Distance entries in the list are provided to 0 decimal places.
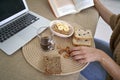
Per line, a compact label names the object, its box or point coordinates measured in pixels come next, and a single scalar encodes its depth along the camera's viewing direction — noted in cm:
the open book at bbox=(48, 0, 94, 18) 103
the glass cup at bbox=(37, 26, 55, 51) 79
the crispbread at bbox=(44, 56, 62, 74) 69
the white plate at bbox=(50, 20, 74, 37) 87
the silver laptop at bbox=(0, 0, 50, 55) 79
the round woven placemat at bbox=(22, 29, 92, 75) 72
